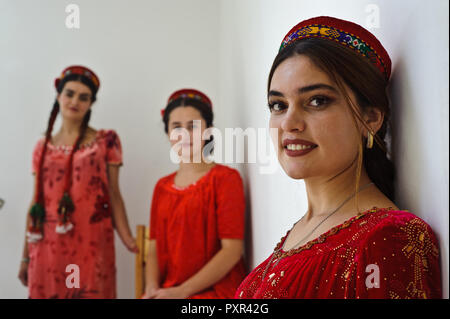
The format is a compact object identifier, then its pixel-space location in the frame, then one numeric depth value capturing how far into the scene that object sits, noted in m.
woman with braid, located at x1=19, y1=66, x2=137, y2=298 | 2.40
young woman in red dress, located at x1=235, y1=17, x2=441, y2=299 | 0.68
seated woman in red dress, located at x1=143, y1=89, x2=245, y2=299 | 1.96
